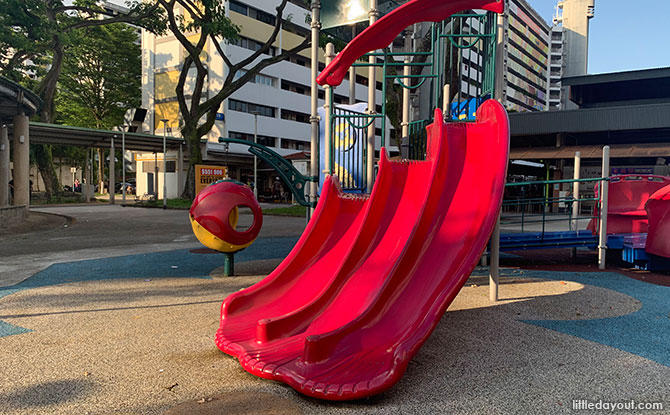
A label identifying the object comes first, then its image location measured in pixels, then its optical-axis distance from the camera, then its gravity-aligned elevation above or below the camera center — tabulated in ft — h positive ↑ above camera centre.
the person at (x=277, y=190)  121.29 -0.07
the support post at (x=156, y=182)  100.77 +1.52
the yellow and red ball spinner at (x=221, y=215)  21.70 -1.31
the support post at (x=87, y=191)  106.93 -1.04
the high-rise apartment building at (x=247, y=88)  126.31 +31.92
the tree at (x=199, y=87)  77.82 +20.83
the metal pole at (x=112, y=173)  97.91 +3.28
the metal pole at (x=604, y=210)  25.50 -0.95
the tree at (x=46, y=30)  63.87 +24.90
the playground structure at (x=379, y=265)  10.39 -2.30
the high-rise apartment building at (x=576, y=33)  258.78 +96.29
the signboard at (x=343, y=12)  23.27 +9.82
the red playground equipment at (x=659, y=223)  23.80 -1.60
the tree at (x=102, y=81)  127.34 +32.75
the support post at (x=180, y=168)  110.83 +5.34
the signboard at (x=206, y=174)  91.71 +3.23
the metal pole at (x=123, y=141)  95.14 +10.58
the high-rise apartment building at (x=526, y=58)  257.55 +86.18
